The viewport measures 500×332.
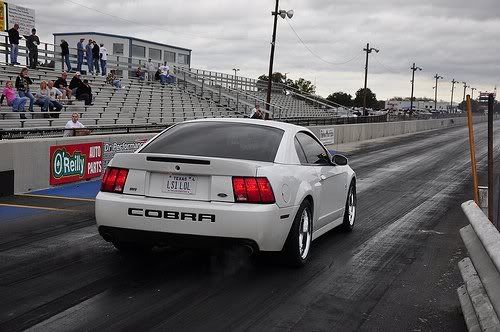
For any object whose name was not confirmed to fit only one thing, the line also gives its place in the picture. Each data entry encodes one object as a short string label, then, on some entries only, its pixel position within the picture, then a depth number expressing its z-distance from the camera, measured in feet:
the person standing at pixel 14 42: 75.61
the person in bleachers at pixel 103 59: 96.32
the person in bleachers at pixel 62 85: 70.64
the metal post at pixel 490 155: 18.47
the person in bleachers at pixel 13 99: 60.03
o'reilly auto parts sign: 40.09
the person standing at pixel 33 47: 78.23
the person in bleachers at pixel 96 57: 92.72
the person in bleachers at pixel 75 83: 72.34
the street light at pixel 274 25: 124.06
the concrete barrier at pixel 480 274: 12.34
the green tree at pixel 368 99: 481.87
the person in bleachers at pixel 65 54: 84.57
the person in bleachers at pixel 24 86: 61.00
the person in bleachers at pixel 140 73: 114.42
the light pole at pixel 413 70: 297.41
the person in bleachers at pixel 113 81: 94.38
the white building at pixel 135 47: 180.45
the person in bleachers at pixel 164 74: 117.19
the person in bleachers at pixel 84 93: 72.64
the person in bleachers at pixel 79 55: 90.07
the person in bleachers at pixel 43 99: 63.46
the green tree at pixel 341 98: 450.71
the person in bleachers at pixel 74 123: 49.37
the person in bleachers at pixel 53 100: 64.75
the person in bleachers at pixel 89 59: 91.61
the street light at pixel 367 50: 207.16
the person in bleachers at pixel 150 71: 117.60
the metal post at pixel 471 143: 18.26
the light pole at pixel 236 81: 156.71
